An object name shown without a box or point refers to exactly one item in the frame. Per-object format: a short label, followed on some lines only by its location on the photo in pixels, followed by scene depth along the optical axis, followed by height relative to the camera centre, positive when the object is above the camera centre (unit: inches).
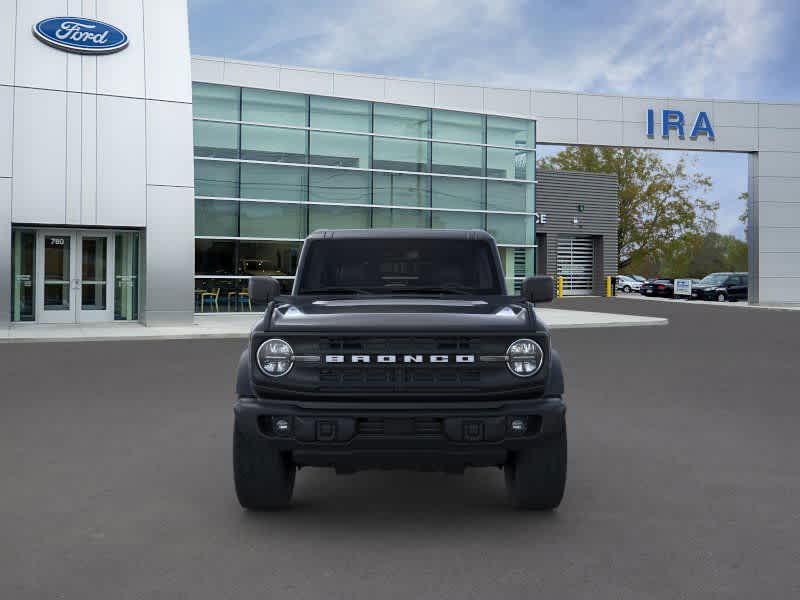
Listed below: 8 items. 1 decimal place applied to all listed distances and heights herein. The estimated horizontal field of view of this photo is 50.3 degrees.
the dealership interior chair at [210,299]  1097.4 -14.3
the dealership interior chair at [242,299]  1128.8 -14.1
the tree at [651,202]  2935.5 +319.2
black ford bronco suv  187.0 -23.7
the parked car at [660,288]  2153.1 +16.9
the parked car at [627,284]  2755.9 +32.8
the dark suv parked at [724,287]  1891.0 +18.6
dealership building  905.5 +172.1
